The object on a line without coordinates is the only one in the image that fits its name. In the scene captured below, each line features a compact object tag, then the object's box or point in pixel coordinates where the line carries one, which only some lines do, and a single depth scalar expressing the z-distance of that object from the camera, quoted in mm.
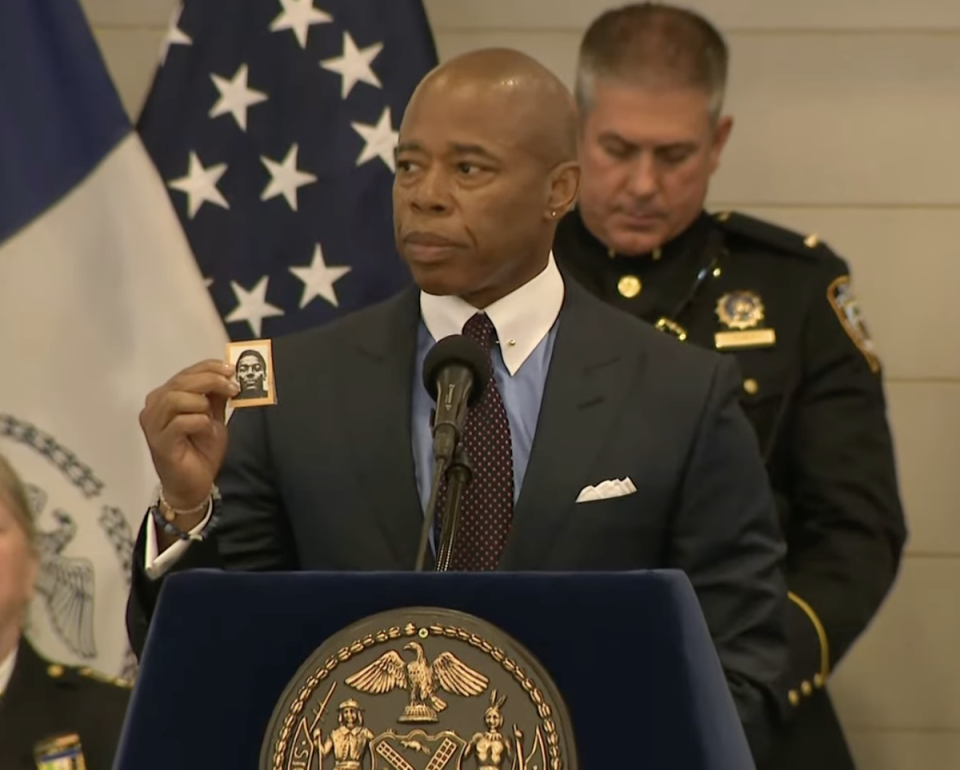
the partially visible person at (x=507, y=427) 7858
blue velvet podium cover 7340
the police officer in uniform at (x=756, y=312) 8625
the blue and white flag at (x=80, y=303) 8979
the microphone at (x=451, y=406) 7504
